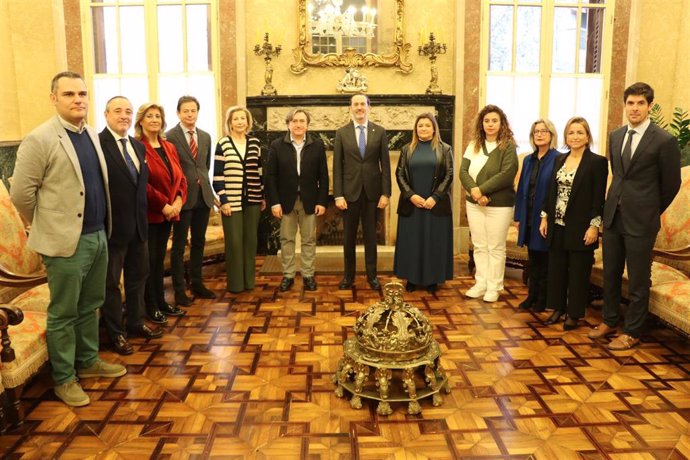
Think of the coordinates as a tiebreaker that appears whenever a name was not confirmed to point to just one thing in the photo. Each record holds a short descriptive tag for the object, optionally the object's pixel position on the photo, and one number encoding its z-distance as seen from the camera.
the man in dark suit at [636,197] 3.41
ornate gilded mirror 6.10
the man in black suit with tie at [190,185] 4.29
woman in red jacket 3.80
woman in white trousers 4.42
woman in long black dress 4.63
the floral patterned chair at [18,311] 2.62
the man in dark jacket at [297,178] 4.71
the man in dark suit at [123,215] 3.27
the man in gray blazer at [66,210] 2.71
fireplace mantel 6.07
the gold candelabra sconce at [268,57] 6.01
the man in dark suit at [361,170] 4.76
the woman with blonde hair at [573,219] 3.78
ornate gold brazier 2.87
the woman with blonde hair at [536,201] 4.17
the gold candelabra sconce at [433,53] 6.06
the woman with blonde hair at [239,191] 4.55
